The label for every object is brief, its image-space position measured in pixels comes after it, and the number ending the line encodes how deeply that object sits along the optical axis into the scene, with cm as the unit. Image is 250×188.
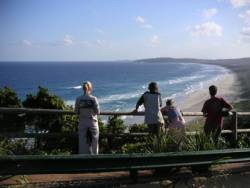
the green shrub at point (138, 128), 761
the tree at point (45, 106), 647
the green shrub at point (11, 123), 667
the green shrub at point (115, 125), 693
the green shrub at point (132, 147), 517
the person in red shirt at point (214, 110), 528
